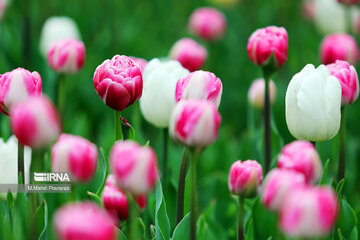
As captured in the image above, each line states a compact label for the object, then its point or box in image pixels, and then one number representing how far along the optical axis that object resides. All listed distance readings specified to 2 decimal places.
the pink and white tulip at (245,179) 1.55
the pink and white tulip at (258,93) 1.94
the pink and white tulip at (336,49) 1.90
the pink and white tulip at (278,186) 1.42
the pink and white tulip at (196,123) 1.46
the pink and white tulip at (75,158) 1.43
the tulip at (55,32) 2.23
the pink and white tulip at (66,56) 1.76
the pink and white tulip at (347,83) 1.65
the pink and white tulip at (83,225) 1.33
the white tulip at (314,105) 1.60
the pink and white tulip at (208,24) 2.60
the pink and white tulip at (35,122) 1.39
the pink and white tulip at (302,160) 1.48
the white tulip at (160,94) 1.70
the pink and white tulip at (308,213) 1.37
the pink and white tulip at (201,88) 1.57
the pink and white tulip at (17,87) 1.56
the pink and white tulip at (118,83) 1.59
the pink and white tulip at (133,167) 1.41
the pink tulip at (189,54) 2.04
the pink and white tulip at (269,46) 1.71
